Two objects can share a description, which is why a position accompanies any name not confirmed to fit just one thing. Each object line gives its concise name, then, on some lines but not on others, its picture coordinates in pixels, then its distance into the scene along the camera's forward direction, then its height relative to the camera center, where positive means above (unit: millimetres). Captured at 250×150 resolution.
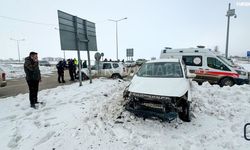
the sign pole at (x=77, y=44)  9828 +923
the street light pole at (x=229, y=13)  14398 +3971
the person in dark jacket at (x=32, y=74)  5691 -497
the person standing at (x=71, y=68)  13339 -723
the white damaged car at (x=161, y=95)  4000 -986
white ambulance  9802 -694
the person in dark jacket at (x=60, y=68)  12259 -656
